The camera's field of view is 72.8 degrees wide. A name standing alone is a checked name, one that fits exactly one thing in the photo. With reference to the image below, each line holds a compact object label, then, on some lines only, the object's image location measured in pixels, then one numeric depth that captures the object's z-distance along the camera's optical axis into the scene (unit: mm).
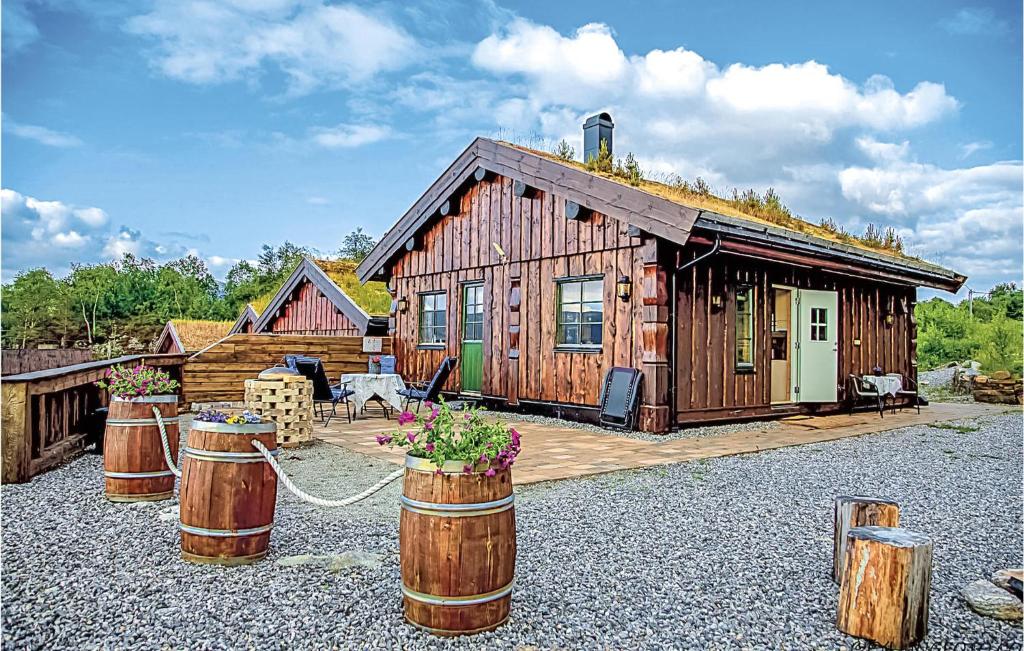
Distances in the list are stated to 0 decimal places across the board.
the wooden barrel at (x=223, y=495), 3186
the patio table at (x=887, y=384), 10117
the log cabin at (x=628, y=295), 7965
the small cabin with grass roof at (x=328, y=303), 14391
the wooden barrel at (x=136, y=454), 4270
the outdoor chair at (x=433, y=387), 9336
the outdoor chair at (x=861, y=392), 10352
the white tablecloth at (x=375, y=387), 9102
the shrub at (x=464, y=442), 2498
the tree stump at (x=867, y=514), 3086
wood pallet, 6879
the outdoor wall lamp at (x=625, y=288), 8109
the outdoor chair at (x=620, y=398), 7848
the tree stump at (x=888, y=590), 2490
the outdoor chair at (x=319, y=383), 8406
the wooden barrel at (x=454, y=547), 2445
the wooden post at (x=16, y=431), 5023
